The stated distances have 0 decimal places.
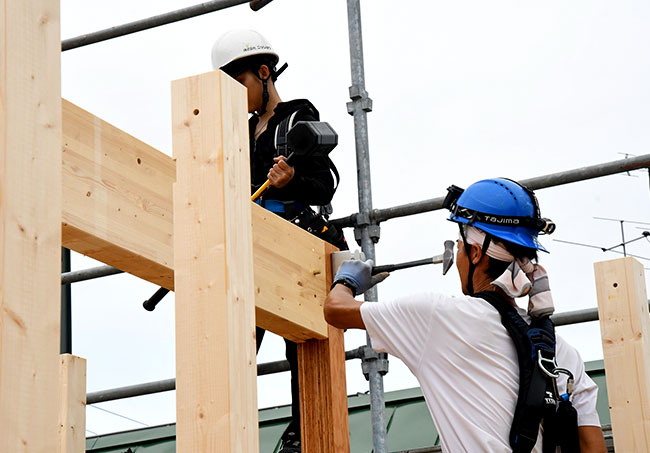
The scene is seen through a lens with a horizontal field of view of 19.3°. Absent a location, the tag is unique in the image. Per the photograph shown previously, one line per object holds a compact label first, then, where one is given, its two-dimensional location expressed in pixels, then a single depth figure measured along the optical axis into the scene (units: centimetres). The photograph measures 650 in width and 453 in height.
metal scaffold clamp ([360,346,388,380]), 929
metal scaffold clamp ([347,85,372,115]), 1016
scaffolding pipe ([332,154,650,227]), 920
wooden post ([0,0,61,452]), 379
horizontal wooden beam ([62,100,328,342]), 592
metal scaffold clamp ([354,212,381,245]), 964
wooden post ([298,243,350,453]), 763
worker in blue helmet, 539
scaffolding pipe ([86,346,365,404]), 993
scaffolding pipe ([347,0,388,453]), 920
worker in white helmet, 811
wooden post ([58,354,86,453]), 862
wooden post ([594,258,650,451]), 700
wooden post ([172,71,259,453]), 493
